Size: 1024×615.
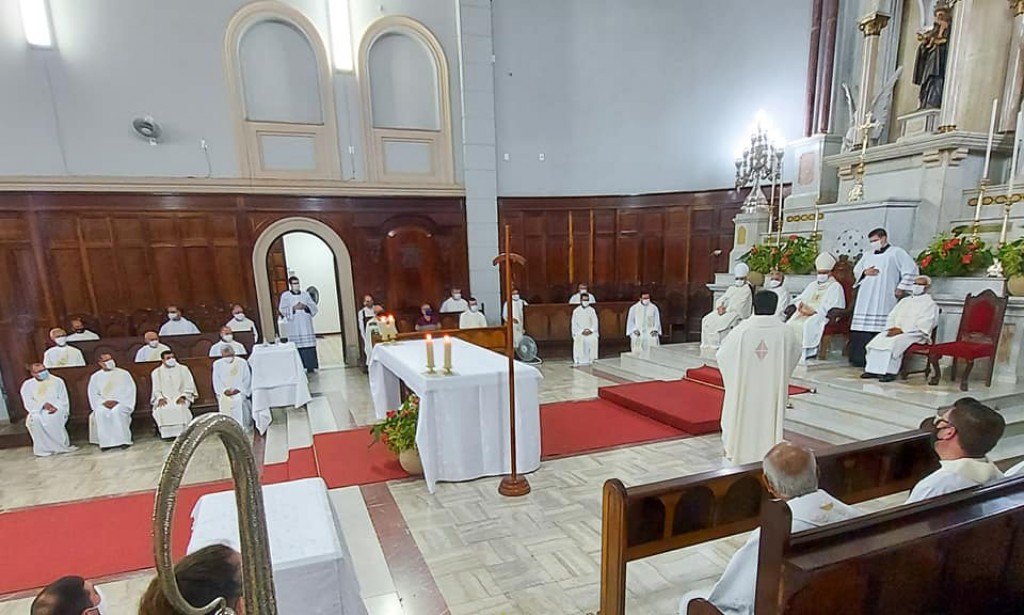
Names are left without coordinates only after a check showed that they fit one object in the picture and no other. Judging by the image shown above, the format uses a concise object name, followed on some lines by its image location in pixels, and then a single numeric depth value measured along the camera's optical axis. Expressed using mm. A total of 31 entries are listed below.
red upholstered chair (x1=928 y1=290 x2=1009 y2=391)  4551
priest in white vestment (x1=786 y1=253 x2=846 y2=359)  6082
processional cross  3400
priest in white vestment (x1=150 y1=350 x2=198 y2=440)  5934
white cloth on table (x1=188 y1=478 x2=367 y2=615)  1637
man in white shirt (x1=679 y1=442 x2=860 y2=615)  1676
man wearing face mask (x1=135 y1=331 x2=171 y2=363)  6644
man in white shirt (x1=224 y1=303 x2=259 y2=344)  8086
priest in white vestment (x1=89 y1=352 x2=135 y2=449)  5664
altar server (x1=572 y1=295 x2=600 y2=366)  8883
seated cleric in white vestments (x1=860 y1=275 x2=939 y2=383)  4930
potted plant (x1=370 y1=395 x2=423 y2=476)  3986
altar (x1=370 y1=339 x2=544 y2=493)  3734
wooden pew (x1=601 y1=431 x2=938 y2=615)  2027
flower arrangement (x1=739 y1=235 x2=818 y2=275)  7031
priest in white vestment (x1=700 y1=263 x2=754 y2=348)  7273
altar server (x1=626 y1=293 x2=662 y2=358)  8906
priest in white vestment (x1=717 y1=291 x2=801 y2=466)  3504
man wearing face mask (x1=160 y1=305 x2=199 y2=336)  8070
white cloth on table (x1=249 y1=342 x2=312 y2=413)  5980
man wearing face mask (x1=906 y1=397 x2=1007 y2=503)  1833
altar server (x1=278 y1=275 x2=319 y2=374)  8680
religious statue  6457
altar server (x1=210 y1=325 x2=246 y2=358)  6386
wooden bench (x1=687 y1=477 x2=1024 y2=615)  1170
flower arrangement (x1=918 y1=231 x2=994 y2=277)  5242
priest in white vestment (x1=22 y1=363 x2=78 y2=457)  5559
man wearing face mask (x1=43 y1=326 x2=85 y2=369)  6723
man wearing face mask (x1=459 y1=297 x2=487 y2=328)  9273
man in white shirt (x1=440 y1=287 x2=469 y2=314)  9531
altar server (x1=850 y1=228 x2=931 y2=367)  5551
